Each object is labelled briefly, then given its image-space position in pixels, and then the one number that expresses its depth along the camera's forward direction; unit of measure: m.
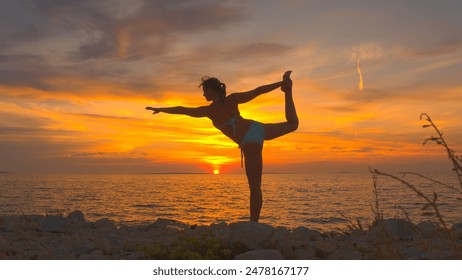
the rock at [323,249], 6.11
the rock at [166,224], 9.23
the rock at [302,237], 6.02
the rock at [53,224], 8.22
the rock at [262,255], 5.28
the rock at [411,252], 5.97
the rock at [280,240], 5.90
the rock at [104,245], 6.23
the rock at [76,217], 9.49
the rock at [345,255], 5.86
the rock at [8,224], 8.08
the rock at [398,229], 7.31
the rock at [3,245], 6.29
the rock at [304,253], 5.83
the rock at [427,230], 7.34
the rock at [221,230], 6.45
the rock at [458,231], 7.33
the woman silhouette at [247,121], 7.83
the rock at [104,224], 8.93
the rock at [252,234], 6.08
